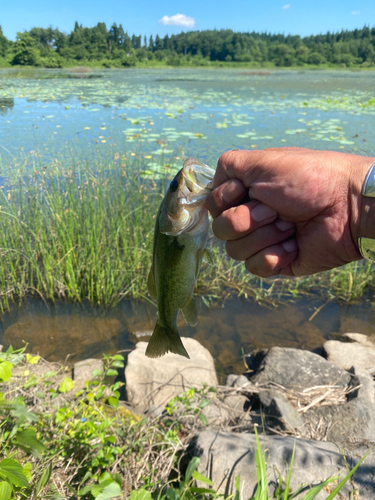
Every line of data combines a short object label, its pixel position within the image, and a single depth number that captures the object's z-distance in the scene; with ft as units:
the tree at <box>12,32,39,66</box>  148.36
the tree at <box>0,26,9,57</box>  172.72
